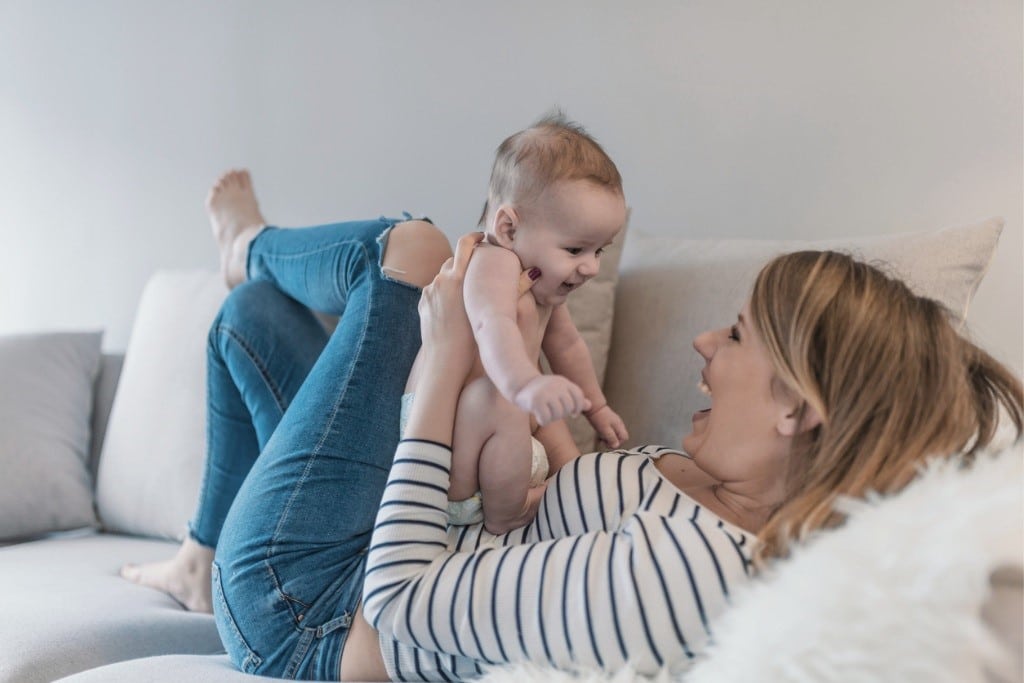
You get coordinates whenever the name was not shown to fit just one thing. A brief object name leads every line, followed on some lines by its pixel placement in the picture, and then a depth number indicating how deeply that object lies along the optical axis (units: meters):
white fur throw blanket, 0.75
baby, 1.10
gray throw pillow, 2.05
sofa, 0.76
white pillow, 2.01
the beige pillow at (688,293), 1.35
